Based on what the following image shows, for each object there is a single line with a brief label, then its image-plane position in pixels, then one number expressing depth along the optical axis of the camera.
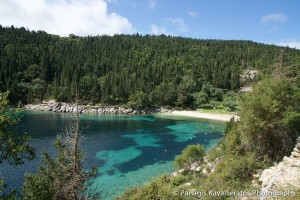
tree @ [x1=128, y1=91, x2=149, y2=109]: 126.47
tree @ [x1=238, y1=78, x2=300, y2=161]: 29.05
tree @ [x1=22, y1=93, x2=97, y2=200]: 19.17
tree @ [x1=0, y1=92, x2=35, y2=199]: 13.07
